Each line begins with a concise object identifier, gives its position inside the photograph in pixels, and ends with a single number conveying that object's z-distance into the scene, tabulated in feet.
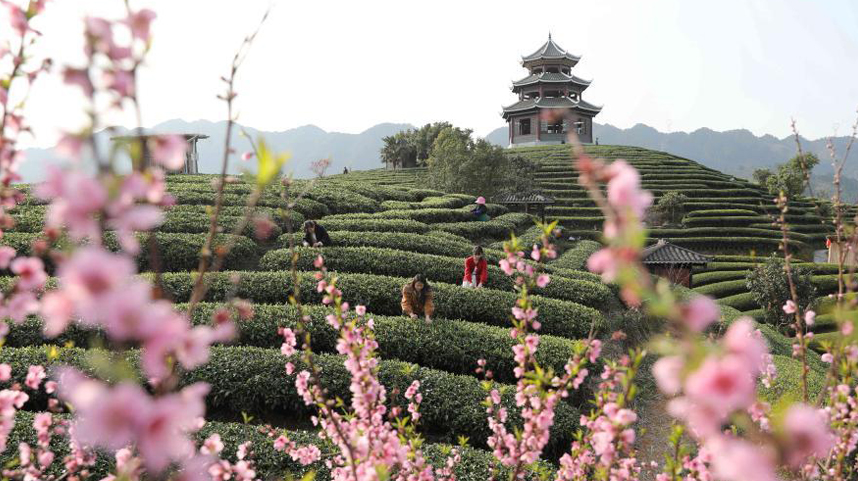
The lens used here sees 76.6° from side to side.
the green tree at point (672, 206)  121.49
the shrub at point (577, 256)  59.00
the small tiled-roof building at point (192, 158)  84.41
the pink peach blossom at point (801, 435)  2.97
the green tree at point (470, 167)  100.73
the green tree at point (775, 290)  61.16
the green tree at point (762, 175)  172.64
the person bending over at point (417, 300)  28.91
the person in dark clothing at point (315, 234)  35.94
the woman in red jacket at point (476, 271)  33.91
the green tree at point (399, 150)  192.75
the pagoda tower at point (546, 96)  217.56
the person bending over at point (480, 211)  69.26
